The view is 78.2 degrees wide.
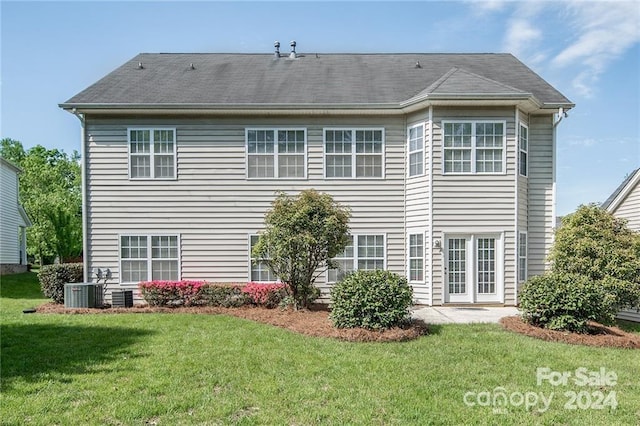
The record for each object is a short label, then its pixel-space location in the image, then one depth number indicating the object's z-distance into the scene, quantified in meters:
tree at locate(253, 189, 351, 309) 9.05
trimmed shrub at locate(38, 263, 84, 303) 11.57
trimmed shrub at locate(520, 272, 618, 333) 7.32
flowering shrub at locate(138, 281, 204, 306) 10.43
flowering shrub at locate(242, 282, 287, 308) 10.20
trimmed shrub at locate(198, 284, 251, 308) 10.41
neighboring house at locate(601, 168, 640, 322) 10.33
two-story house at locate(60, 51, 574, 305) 11.30
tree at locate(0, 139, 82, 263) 22.61
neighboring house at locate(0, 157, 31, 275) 20.17
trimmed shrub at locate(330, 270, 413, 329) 7.31
